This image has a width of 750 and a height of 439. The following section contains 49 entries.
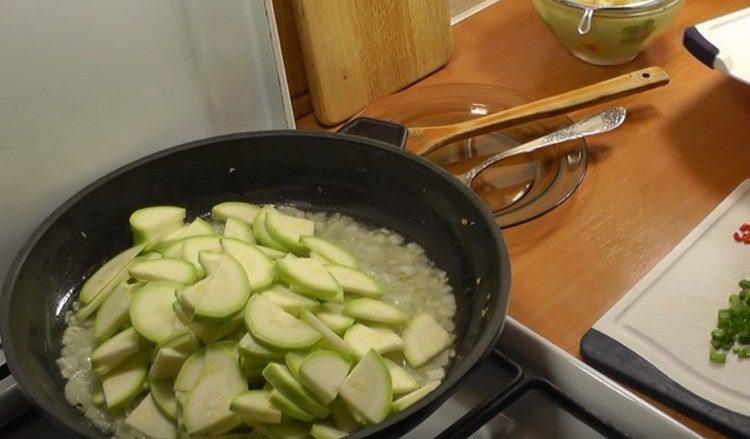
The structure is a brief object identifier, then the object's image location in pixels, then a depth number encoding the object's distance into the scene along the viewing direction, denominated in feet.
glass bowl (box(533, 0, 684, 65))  3.21
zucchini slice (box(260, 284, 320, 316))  2.10
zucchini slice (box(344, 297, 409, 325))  2.16
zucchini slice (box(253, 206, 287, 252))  2.40
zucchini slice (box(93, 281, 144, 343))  2.15
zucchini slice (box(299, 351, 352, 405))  1.87
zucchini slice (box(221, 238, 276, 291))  2.16
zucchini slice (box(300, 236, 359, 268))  2.37
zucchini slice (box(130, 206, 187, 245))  2.39
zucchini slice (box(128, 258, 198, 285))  2.20
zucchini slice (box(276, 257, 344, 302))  2.15
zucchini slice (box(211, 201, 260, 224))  2.52
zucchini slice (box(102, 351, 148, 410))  2.02
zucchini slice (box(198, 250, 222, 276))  2.16
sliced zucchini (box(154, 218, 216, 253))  2.39
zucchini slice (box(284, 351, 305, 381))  1.91
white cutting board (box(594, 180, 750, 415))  2.23
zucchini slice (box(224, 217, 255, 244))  2.42
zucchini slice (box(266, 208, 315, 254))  2.39
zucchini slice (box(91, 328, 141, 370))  2.06
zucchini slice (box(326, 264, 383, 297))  2.24
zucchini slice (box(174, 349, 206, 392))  1.97
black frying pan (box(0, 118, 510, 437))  2.05
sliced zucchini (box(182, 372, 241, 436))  1.90
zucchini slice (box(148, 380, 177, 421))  2.00
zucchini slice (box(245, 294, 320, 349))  1.95
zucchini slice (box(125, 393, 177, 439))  1.98
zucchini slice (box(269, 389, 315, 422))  1.89
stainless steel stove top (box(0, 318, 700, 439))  2.09
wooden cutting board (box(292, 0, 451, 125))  3.08
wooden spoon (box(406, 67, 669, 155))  3.04
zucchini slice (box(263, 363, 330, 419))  1.89
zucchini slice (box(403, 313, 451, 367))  2.12
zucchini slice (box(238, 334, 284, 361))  1.95
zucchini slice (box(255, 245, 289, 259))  2.33
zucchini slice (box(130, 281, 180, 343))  2.04
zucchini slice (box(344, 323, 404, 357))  2.05
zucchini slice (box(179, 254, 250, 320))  1.98
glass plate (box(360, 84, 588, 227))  2.90
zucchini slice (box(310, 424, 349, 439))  1.90
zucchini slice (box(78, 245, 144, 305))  2.29
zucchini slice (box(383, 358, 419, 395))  1.99
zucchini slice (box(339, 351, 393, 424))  1.88
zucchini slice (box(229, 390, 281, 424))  1.87
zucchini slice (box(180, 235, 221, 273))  2.29
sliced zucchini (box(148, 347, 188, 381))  1.99
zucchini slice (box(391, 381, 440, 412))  1.94
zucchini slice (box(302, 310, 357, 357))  2.00
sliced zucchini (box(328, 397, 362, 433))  1.92
